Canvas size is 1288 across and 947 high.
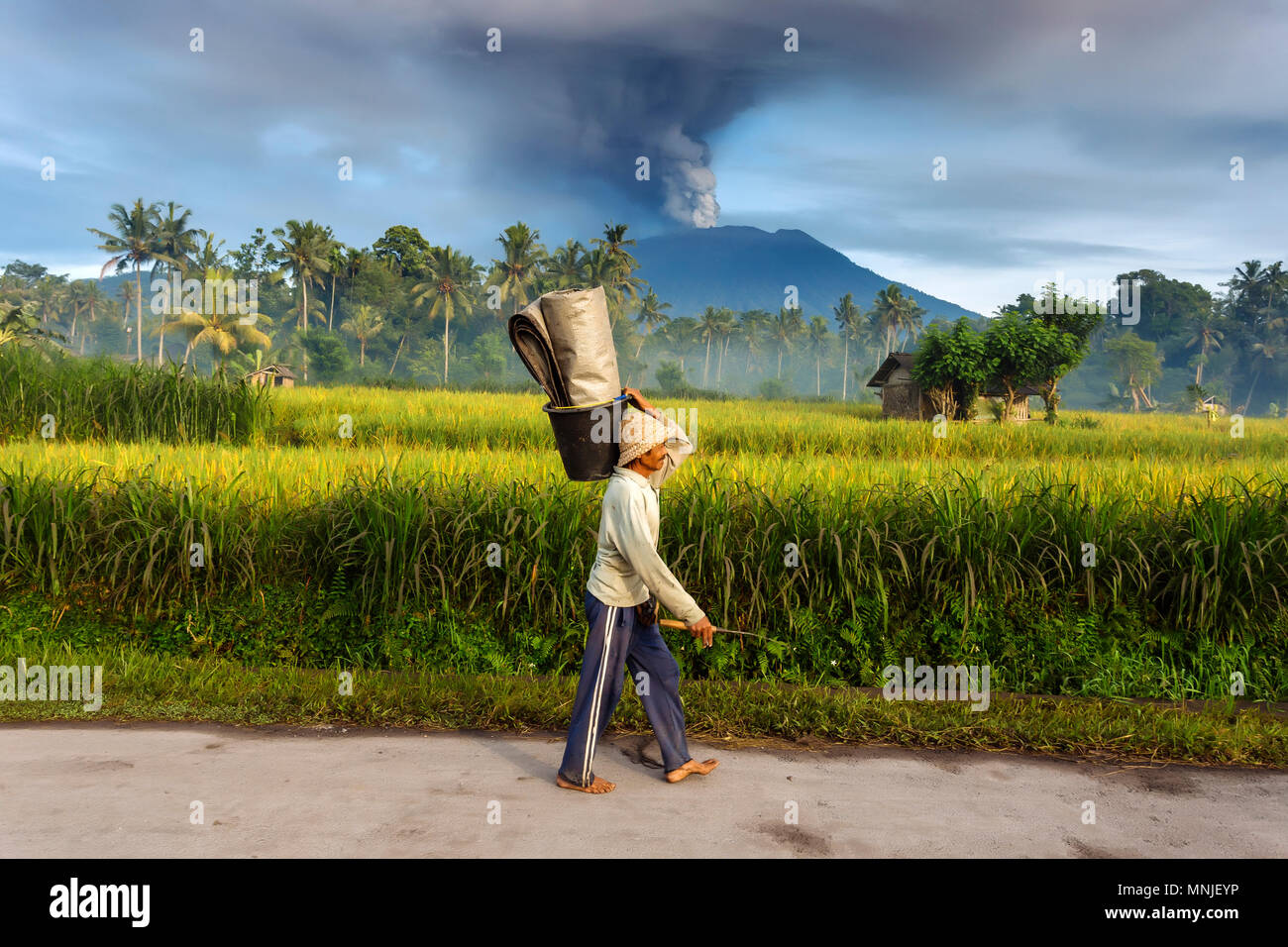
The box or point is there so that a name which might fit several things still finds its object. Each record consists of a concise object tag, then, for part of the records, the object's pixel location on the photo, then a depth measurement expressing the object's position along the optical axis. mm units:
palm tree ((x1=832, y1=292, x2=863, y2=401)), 104062
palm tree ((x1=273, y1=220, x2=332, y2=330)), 66250
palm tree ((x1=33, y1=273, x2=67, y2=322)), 101438
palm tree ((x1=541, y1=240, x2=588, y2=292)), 69688
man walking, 3723
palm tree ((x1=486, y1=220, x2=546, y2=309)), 67750
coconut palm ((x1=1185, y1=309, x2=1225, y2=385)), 100250
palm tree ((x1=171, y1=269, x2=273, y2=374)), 55344
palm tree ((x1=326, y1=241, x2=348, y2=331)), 70250
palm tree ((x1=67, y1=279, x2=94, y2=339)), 102750
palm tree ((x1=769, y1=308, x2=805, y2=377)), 108125
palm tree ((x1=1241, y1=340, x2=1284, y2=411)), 97500
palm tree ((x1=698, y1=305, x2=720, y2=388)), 105925
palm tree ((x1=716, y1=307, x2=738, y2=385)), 107188
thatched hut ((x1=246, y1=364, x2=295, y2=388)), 46119
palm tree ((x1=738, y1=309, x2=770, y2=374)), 108062
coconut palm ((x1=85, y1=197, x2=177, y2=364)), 69812
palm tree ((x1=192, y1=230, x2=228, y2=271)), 67188
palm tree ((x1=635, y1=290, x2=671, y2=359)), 88562
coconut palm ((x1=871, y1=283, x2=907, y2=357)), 96250
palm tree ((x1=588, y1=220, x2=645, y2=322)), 67062
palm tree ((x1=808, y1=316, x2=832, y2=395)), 120144
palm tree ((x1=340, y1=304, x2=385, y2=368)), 70625
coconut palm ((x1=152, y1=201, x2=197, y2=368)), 71688
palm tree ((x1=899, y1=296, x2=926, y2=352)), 98919
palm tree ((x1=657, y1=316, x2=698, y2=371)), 115500
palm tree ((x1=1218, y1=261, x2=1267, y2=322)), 97562
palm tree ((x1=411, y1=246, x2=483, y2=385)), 68750
